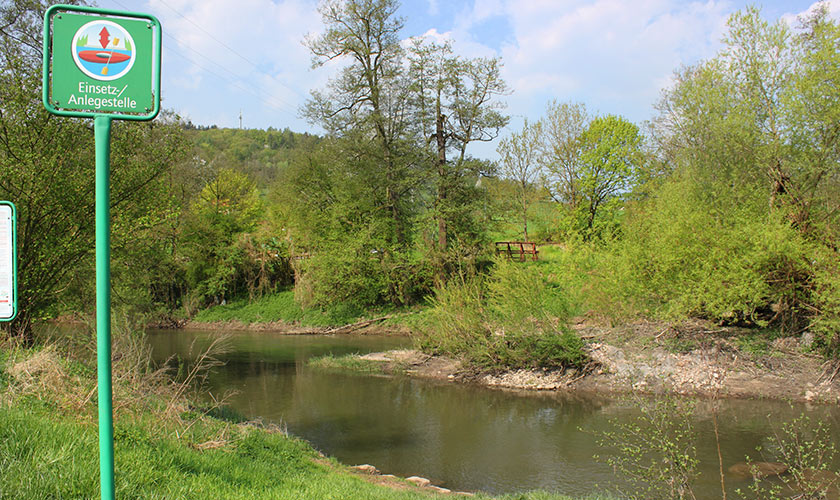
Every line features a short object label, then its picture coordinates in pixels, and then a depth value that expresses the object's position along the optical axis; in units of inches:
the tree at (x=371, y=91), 1242.6
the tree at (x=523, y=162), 1537.9
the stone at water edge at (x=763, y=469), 404.5
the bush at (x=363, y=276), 1242.0
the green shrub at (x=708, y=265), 619.8
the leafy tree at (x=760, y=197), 620.1
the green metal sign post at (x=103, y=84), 126.7
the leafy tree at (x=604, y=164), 1438.2
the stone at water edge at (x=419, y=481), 376.5
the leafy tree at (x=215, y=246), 1407.5
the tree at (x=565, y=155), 1487.5
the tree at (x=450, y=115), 1219.9
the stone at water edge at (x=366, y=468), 401.3
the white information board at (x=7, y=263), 133.2
